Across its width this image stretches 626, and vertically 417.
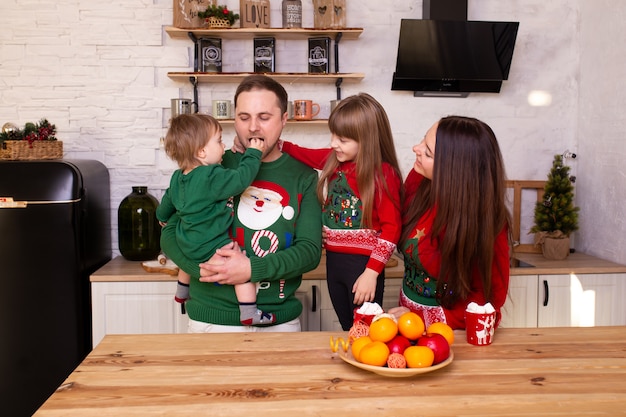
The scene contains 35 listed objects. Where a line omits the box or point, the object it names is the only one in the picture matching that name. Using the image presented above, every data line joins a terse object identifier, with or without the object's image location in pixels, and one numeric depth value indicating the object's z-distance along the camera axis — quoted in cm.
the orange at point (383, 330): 141
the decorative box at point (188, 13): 320
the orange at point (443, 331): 148
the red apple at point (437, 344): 136
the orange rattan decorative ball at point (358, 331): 150
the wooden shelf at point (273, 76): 322
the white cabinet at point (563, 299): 305
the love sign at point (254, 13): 325
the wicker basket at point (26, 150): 300
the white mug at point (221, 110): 324
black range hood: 327
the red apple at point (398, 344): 138
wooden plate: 131
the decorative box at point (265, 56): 333
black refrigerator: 286
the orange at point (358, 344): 140
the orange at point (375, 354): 134
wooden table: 121
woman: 175
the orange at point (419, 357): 132
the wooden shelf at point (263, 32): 320
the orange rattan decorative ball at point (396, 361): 133
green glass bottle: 325
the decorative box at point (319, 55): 330
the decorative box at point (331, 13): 324
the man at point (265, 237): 186
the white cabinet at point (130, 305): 294
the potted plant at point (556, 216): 326
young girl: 208
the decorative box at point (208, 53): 329
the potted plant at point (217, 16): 317
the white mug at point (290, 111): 328
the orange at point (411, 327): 143
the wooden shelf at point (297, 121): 324
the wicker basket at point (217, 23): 318
